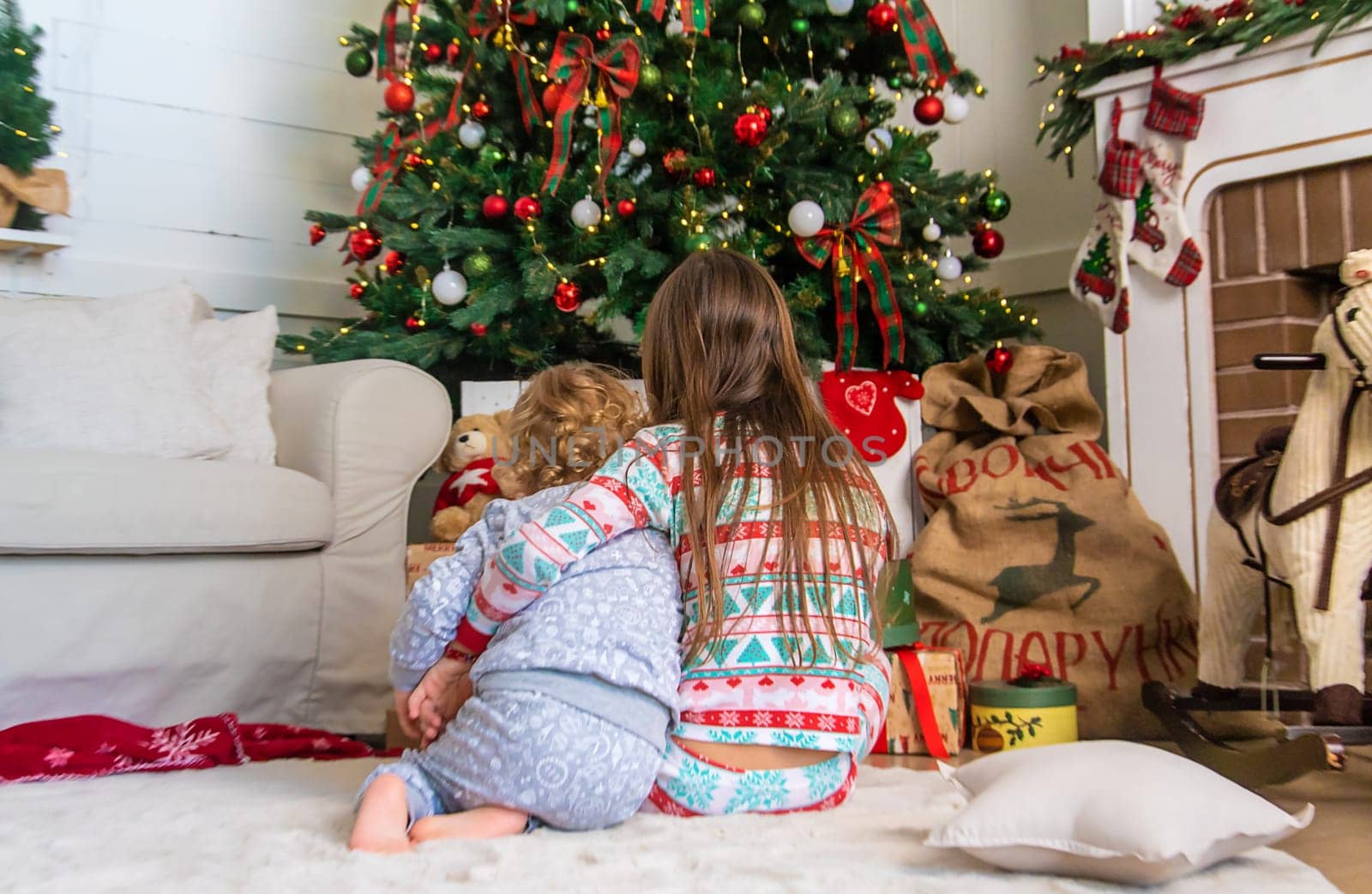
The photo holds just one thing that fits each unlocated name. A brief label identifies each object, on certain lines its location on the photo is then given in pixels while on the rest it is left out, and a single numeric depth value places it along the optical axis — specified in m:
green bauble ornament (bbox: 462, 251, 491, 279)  2.21
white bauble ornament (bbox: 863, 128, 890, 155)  2.29
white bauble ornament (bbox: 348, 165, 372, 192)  2.39
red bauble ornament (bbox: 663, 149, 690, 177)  2.15
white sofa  1.63
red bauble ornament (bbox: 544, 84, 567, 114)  2.18
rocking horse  1.34
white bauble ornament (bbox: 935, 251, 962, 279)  2.34
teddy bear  2.05
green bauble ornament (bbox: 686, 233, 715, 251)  2.05
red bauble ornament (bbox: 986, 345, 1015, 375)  2.27
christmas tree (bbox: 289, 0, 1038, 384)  2.15
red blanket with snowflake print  1.45
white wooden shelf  2.52
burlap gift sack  1.90
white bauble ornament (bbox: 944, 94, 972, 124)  2.34
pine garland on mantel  1.94
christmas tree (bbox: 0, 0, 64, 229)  2.54
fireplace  1.99
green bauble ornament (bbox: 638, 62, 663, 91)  2.16
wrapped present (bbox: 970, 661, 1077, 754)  1.74
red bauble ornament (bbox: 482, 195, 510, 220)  2.20
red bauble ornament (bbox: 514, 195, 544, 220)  2.15
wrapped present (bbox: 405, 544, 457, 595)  1.93
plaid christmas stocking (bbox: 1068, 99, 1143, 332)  2.20
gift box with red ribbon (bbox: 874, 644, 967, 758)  1.80
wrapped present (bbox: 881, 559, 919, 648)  1.88
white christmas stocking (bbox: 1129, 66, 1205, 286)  2.14
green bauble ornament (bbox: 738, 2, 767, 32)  2.18
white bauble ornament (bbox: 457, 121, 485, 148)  2.29
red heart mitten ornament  2.26
